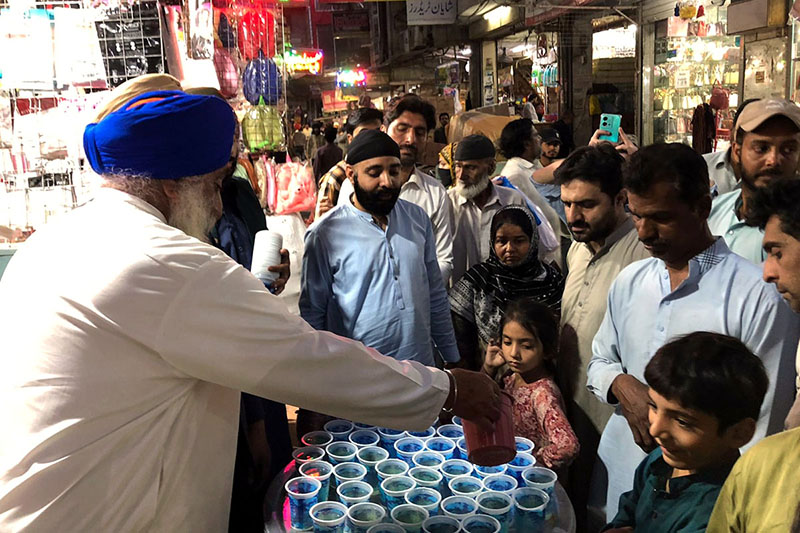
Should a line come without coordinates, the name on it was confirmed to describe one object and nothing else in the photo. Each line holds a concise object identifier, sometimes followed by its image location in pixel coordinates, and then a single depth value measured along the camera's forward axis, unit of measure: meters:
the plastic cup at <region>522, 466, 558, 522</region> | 1.80
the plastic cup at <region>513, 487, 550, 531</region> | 1.73
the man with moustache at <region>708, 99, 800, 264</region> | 2.75
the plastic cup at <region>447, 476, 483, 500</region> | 1.82
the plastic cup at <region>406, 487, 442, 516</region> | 1.74
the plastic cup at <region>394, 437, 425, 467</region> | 2.03
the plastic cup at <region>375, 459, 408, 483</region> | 1.91
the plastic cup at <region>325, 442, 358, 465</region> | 2.01
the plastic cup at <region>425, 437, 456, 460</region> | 2.05
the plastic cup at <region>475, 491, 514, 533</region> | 1.71
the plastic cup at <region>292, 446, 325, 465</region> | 2.01
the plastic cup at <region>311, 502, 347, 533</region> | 1.70
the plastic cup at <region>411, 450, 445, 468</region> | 1.99
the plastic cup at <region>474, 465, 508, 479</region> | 1.90
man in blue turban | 1.48
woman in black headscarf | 3.40
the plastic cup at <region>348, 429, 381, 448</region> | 2.13
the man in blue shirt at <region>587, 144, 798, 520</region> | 1.91
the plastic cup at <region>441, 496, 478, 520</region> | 1.73
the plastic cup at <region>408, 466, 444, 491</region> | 1.85
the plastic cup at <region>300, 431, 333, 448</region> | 2.14
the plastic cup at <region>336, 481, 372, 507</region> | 1.80
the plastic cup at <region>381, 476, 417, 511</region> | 1.80
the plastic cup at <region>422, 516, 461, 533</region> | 1.65
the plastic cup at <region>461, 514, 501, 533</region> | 1.65
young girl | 2.57
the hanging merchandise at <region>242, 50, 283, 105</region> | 4.32
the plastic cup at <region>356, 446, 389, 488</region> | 1.96
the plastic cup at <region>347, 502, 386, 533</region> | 1.71
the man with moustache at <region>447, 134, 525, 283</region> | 4.29
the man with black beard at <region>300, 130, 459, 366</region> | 3.02
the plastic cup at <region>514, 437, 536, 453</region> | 2.04
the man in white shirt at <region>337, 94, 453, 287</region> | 4.09
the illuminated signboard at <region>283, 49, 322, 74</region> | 16.16
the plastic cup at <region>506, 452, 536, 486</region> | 1.91
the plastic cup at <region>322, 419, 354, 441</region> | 2.17
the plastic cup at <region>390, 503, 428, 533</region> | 1.70
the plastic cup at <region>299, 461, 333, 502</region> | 1.86
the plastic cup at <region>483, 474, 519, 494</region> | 1.85
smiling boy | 1.69
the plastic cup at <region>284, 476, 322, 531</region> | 1.79
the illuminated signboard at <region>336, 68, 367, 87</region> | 20.73
